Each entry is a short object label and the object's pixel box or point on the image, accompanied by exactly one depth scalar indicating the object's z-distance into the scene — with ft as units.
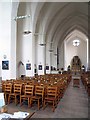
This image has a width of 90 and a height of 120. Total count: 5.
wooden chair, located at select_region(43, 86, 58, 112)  13.11
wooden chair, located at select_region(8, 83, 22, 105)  14.46
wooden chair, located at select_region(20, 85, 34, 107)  13.96
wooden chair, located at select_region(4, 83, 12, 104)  15.05
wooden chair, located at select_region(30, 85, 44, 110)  13.35
